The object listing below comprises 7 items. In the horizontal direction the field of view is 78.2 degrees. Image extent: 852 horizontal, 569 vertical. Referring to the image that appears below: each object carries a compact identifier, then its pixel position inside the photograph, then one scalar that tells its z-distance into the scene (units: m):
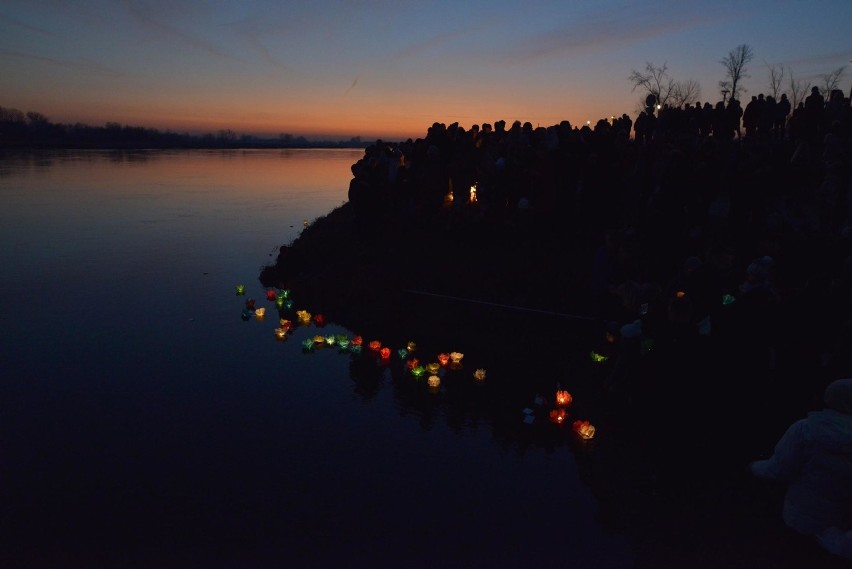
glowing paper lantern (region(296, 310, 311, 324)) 10.72
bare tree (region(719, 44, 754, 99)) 45.56
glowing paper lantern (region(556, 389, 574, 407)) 6.76
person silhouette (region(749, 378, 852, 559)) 3.67
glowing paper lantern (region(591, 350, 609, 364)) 7.86
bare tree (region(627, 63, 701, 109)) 47.59
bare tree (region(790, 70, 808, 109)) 44.30
